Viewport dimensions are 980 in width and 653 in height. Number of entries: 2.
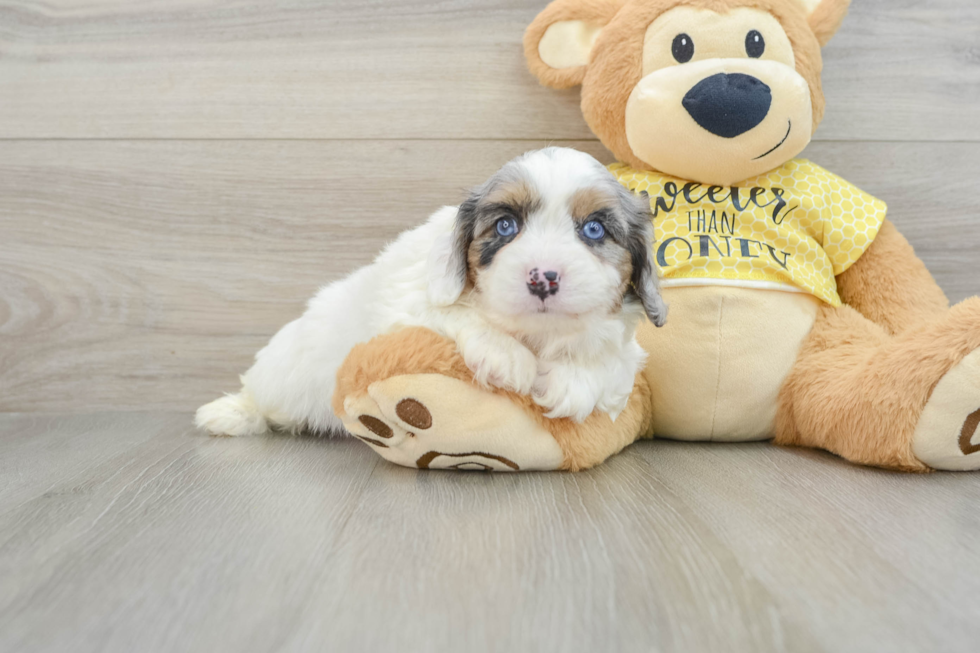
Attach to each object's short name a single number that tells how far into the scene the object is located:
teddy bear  0.44
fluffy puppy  0.41
